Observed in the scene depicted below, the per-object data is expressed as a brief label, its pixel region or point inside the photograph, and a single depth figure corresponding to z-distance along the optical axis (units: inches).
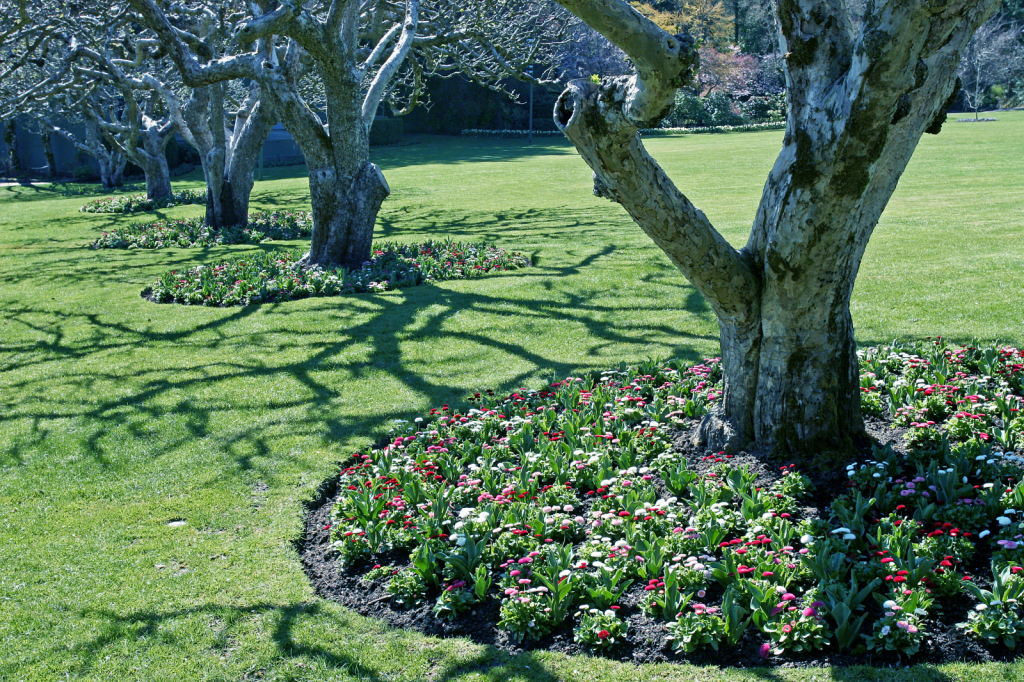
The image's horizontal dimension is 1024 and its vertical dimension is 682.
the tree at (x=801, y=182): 151.4
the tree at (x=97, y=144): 1109.9
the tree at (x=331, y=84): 395.2
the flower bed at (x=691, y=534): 139.2
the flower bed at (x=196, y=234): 621.9
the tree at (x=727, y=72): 2124.8
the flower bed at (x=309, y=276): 429.4
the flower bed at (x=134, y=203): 865.5
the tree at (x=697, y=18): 2050.3
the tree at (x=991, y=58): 2038.6
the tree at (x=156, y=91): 605.0
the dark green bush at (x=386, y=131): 1721.2
